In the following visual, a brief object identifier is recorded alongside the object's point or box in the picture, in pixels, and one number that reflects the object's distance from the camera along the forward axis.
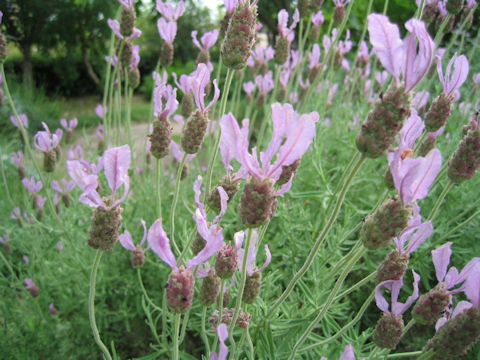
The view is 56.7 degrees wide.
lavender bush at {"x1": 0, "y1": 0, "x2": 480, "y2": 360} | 0.17
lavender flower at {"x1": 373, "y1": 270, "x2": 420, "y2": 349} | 0.21
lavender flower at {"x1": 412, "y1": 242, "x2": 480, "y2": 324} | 0.20
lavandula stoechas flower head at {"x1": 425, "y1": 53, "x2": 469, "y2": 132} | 0.24
